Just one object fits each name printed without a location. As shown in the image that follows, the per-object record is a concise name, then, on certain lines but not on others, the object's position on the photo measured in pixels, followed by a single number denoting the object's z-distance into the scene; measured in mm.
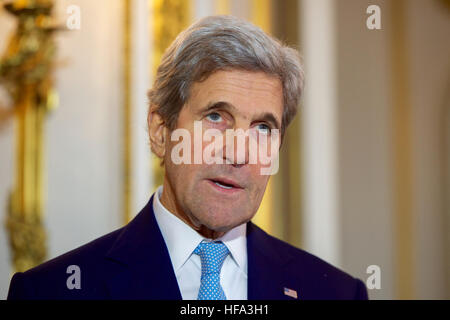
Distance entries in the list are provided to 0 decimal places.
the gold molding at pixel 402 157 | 3370
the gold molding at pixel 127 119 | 3431
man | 2909
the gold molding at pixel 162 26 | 3451
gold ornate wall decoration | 3338
